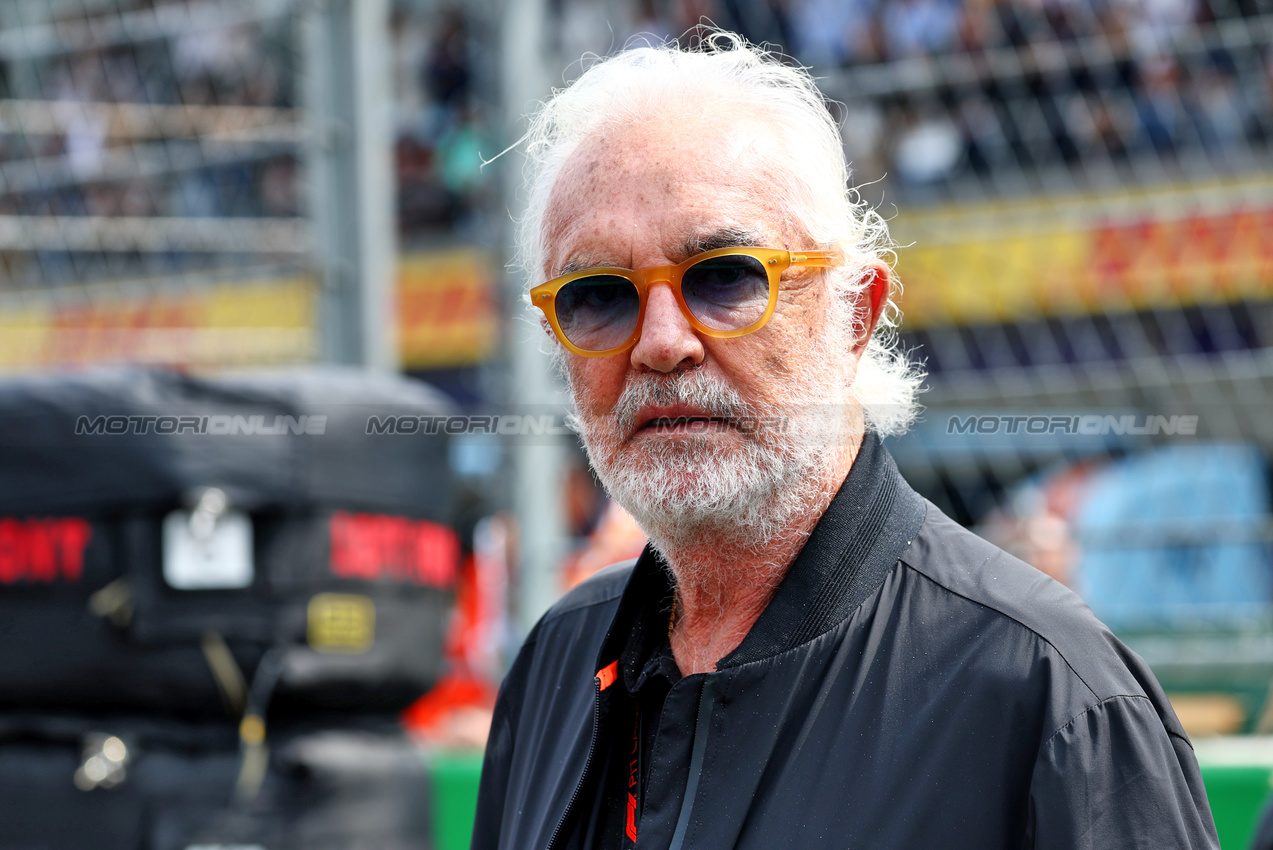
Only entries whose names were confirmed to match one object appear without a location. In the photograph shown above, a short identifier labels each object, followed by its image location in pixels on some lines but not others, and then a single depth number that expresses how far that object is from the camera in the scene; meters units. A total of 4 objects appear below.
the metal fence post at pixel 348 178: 7.29
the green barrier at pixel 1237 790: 7.03
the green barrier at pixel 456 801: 7.73
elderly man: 2.25
